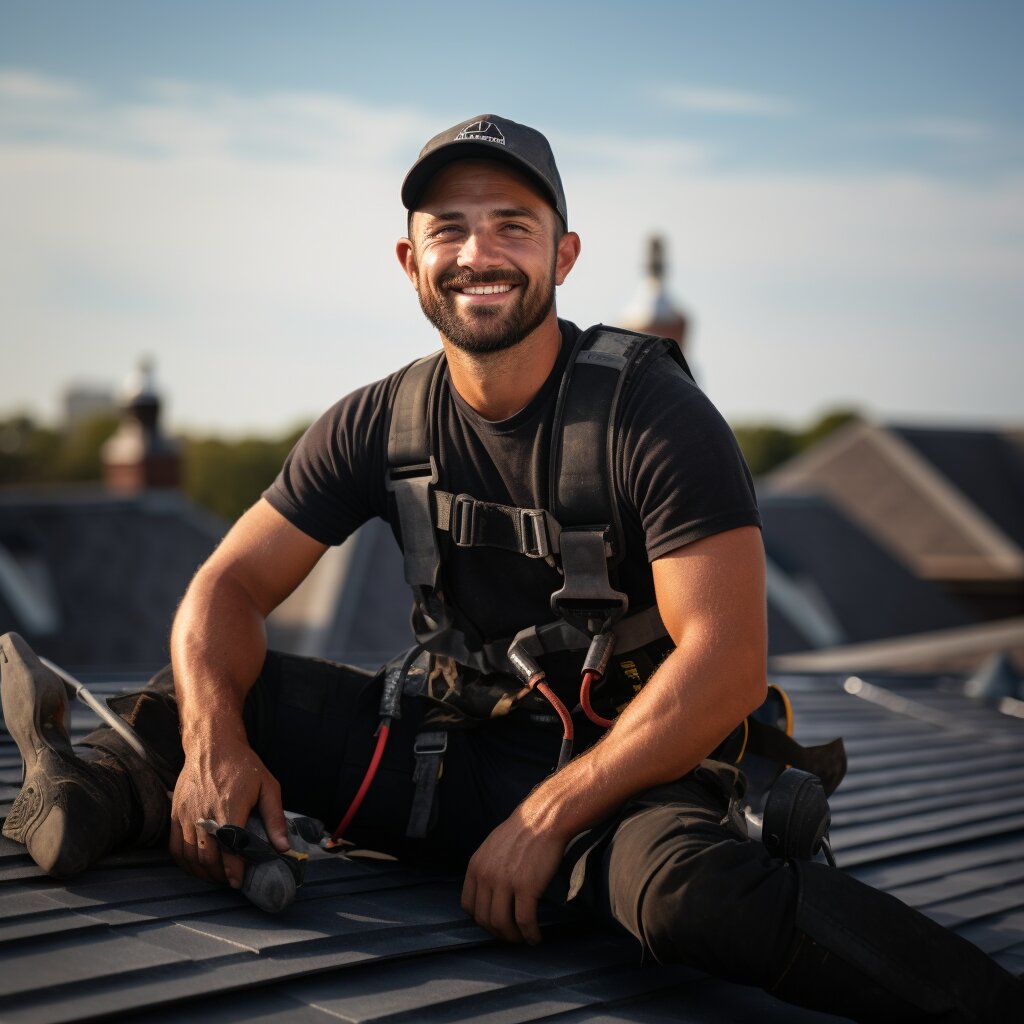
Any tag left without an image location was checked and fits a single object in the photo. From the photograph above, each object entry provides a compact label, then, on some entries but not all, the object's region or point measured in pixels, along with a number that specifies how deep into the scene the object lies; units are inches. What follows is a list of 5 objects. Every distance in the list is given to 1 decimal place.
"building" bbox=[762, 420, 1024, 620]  1266.0
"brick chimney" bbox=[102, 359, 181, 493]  1022.4
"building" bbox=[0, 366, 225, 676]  887.1
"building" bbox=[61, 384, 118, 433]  3528.5
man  90.3
